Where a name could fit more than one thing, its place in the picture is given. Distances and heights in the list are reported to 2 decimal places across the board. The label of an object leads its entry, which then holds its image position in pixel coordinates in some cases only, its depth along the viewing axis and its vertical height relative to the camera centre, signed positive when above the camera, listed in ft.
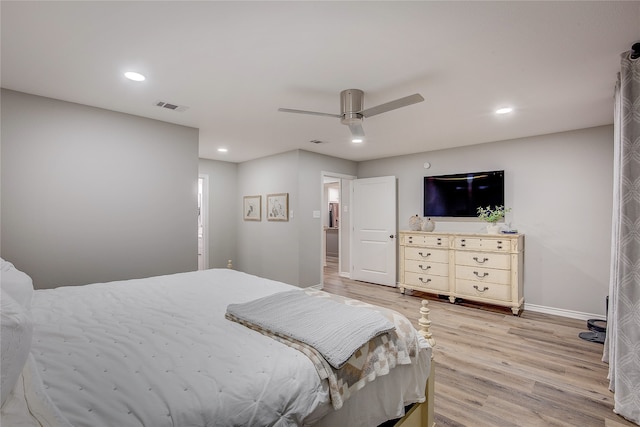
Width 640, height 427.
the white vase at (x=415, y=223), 16.31 -0.68
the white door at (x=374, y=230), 18.01 -1.22
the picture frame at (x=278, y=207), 16.88 +0.11
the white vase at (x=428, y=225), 15.93 -0.76
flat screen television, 14.62 +0.89
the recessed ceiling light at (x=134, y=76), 7.71 +3.36
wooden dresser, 13.11 -2.56
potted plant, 13.83 -0.19
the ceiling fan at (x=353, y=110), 8.48 +2.80
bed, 2.94 -1.94
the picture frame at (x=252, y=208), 18.62 +0.05
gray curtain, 6.39 -0.95
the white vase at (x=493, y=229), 13.76 -0.80
